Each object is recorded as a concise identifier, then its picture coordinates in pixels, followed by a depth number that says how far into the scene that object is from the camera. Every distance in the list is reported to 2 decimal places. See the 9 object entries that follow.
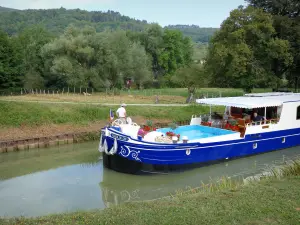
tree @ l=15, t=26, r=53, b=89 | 42.25
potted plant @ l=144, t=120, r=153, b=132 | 17.02
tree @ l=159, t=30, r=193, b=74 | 64.09
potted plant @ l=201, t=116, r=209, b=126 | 20.27
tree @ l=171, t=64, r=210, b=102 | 35.72
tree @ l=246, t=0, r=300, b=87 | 30.95
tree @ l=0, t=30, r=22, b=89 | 40.34
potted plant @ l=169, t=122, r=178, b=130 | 17.67
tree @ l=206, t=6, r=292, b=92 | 29.53
